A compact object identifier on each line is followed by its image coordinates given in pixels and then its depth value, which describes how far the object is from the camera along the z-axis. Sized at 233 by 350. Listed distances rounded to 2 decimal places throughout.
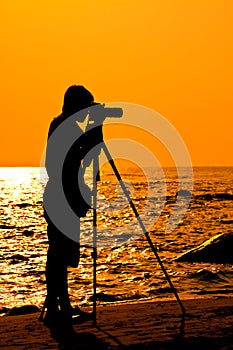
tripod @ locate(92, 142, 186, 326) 14.12
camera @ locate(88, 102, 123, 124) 14.02
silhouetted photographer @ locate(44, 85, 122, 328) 14.05
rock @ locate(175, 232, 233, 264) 37.50
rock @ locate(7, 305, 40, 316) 20.09
